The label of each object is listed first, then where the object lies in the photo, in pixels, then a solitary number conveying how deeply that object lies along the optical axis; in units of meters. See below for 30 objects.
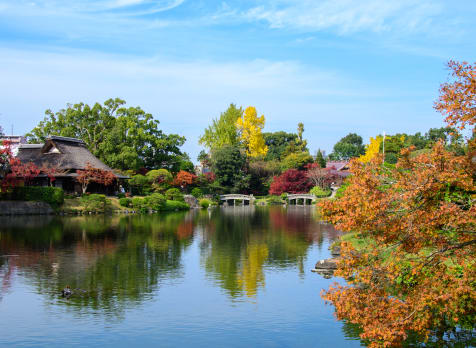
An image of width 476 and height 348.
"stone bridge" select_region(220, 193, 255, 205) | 64.50
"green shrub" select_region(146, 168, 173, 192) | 53.38
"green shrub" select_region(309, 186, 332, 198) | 64.81
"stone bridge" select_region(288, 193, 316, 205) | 64.12
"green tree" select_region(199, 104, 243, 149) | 72.54
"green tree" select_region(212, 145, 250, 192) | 64.75
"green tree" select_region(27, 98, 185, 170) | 55.66
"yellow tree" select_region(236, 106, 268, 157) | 72.12
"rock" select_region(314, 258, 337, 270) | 17.55
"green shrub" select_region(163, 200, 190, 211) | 50.12
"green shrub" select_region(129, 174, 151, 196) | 52.09
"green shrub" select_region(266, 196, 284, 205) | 65.88
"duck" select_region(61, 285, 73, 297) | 13.92
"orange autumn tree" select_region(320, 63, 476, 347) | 7.77
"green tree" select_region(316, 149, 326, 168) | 77.52
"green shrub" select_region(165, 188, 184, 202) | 52.78
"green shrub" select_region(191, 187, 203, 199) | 60.12
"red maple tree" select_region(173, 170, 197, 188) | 58.00
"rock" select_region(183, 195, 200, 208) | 56.28
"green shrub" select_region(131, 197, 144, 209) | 46.53
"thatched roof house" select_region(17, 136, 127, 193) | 46.12
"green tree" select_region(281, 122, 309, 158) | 82.38
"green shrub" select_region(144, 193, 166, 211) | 47.59
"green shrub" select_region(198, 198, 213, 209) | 57.75
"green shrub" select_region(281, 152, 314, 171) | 69.69
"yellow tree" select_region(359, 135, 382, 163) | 77.81
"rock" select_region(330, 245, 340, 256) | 20.50
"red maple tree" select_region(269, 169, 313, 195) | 67.81
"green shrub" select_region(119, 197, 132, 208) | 46.16
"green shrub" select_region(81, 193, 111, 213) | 42.69
